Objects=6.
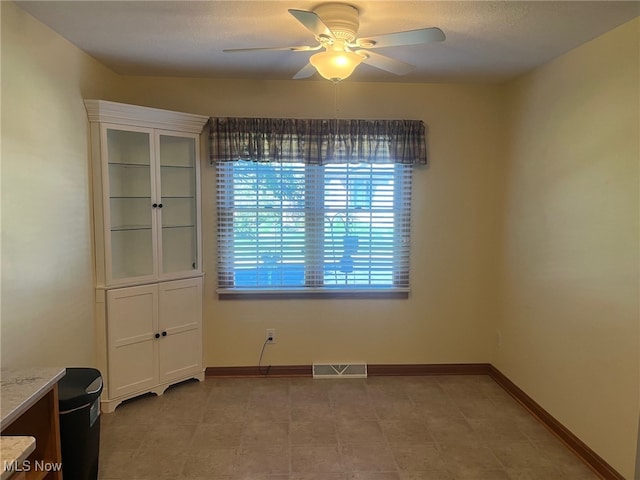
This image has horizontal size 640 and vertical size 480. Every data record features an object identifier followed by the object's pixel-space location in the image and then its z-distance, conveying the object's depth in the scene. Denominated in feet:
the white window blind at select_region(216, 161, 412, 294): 11.40
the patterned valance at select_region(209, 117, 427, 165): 10.98
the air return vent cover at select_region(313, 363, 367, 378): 11.88
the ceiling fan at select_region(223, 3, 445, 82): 6.17
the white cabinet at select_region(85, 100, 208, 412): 9.59
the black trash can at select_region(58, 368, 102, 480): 6.47
